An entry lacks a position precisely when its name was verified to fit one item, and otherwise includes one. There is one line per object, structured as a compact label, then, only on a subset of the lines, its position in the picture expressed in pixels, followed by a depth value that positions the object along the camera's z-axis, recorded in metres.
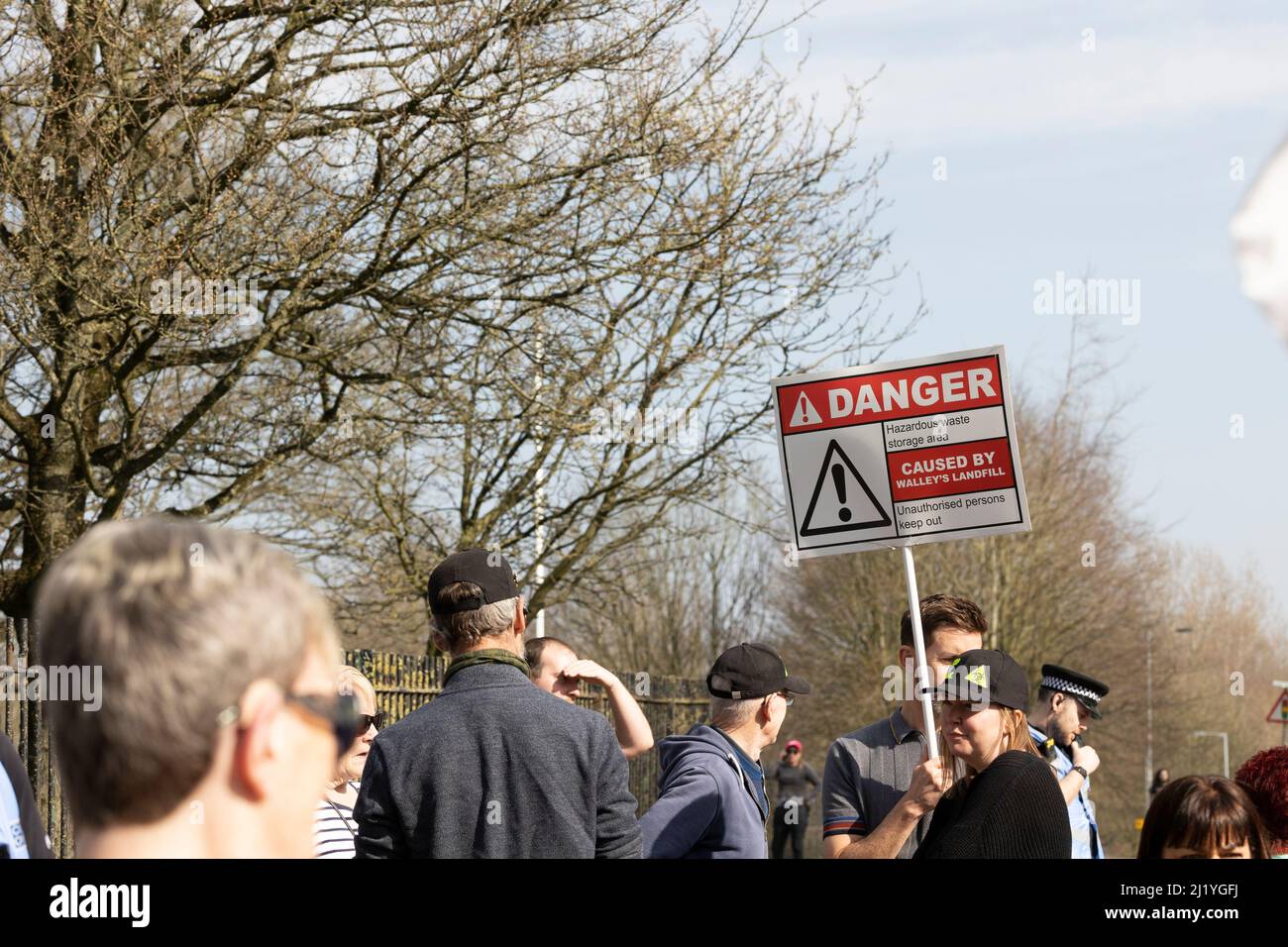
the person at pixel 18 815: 3.23
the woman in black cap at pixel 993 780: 3.71
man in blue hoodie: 4.60
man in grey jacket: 3.94
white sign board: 5.42
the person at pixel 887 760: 4.89
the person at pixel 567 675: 5.36
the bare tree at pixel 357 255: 10.10
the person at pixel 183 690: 1.62
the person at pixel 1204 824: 3.71
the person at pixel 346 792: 4.81
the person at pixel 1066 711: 6.62
